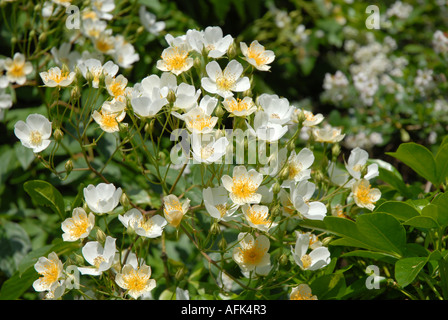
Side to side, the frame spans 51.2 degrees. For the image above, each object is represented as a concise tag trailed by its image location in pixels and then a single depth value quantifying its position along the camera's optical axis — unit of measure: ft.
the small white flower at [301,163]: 3.26
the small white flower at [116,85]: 3.34
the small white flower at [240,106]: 3.14
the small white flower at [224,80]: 3.25
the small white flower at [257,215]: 2.95
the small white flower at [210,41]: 3.37
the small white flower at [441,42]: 5.83
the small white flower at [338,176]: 3.68
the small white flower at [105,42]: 4.79
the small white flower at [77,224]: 3.11
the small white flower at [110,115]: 3.11
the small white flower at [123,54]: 4.93
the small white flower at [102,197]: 3.16
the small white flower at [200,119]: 2.98
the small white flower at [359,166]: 3.47
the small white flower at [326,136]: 3.70
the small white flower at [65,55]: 4.61
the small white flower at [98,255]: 2.93
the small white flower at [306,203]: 3.05
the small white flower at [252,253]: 3.11
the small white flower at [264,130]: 3.12
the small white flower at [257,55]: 3.53
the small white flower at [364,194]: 3.41
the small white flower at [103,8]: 4.89
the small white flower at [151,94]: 2.95
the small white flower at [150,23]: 5.49
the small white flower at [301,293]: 3.22
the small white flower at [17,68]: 4.60
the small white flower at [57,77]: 3.37
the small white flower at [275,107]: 3.38
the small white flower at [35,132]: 3.35
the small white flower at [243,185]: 2.94
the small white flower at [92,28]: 4.83
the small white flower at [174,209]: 2.95
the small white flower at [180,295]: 3.54
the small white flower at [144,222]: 3.09
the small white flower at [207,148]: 2.93
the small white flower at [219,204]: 2.96
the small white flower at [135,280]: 3.03
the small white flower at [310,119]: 3.58
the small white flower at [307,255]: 3.10
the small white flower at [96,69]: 3.50
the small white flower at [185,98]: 3.10
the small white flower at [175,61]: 3.30
